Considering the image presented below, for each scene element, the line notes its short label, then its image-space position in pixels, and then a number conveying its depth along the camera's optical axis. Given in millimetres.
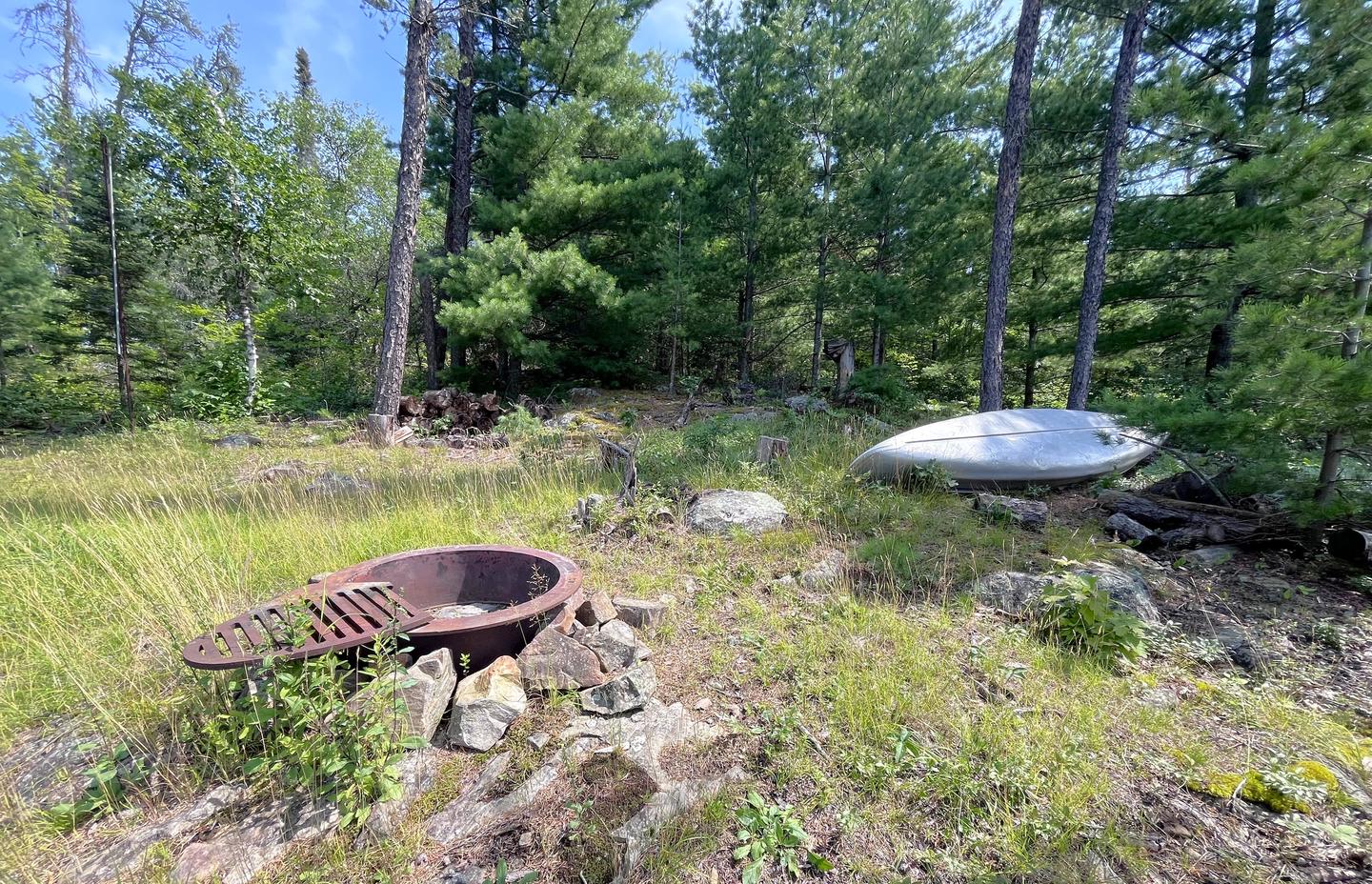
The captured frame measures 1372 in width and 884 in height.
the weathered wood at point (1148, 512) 3764
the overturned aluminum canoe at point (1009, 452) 4488
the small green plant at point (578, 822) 1407
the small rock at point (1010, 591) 2580
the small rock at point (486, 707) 1761
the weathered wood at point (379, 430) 6867
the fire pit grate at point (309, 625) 1578
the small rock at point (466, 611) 2559
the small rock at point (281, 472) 4512
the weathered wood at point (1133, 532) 3455
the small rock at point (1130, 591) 2508
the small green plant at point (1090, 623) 2217
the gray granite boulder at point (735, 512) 3666
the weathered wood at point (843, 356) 10367
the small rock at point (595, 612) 2412
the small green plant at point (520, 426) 6695
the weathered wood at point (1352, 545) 2912
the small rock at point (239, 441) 6461
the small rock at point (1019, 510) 3795
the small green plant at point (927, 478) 4348
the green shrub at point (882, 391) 8875
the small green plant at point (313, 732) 1489
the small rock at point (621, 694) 1916
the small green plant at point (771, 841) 1346
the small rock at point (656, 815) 1347
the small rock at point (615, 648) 2205
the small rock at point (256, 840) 1310
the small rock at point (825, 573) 2889
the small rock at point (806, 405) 8159
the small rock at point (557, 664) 1996
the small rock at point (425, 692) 1659
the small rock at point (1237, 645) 2225
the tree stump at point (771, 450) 4984
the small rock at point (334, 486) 4188
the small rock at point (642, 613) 2500
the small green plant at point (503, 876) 1239
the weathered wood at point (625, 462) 4062
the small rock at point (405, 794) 1428
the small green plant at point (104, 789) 1447
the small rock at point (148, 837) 1304
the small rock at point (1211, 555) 3193
